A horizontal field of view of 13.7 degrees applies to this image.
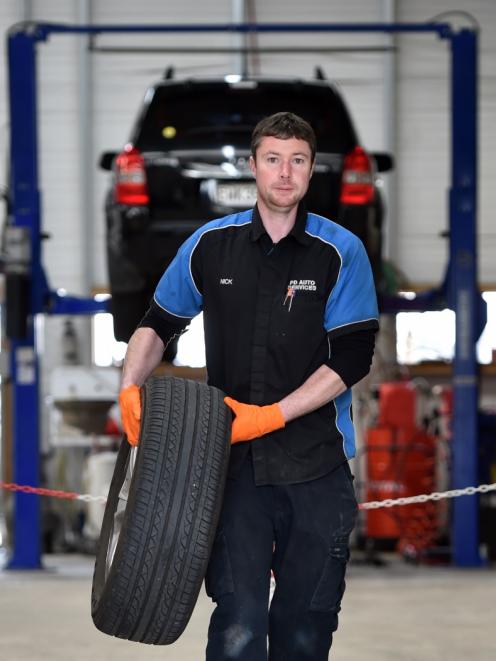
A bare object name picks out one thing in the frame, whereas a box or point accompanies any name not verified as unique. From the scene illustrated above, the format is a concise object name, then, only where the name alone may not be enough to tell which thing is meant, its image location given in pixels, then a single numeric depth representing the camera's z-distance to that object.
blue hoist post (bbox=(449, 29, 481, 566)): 13.07
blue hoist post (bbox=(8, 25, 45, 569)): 13.08
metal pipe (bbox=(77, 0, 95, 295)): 23.70
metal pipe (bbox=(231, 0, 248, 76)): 23.51
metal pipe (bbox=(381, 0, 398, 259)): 23.70
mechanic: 5.05
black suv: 11.44
